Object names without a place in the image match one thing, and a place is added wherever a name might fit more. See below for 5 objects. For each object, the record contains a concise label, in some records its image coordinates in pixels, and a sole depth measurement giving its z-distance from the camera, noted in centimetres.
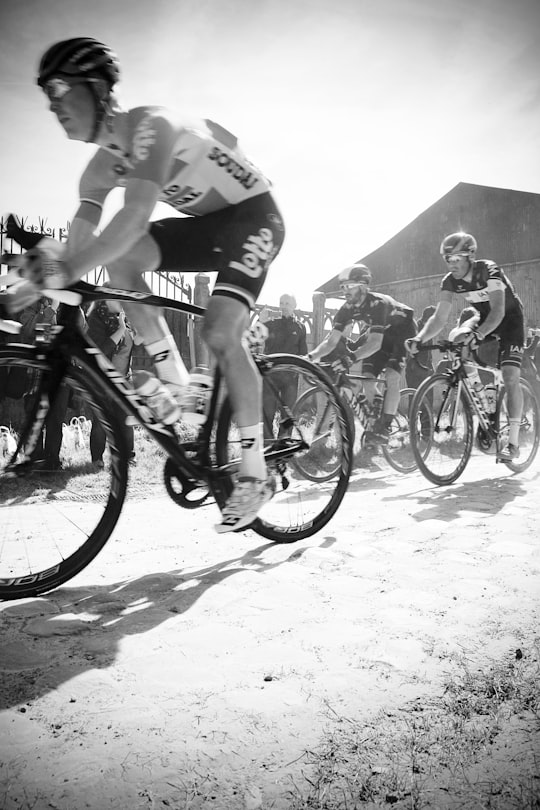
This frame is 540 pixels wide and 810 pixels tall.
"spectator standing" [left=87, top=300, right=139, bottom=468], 566
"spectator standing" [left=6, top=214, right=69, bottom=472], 228
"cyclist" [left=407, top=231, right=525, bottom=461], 589
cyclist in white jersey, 221
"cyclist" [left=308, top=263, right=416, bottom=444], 686
